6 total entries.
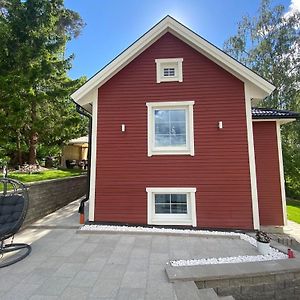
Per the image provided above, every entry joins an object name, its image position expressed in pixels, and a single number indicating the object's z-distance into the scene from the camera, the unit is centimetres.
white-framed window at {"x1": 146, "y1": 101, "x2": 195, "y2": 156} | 665
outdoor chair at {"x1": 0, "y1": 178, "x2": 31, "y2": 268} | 423
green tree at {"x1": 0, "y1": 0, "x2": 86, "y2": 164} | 1255
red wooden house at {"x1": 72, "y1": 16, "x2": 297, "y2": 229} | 641
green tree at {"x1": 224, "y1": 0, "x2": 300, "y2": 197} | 1656
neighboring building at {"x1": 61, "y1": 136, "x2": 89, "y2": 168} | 1959
